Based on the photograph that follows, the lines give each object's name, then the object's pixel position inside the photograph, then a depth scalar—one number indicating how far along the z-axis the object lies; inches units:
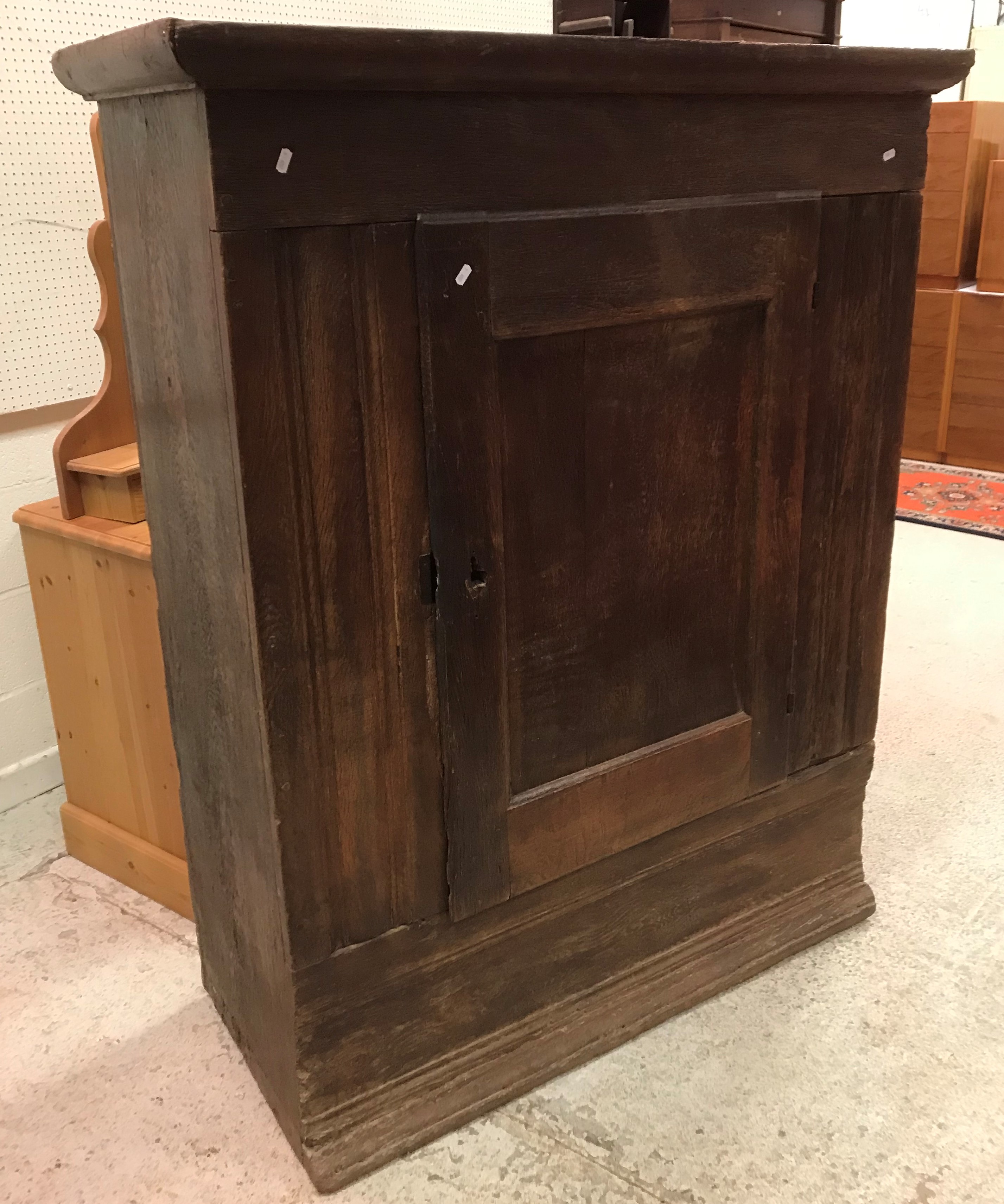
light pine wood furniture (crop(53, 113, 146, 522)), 68.1
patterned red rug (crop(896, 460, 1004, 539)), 141.9
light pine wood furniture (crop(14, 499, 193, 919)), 69.7
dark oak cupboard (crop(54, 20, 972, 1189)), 42.8
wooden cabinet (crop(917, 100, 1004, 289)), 151.8
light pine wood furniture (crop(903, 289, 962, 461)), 157.9
